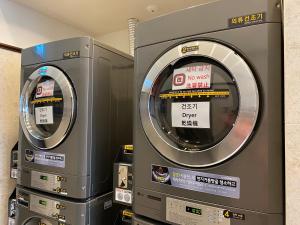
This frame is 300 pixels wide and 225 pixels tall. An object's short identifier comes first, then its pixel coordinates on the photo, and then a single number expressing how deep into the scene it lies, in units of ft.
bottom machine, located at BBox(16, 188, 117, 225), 4.30
